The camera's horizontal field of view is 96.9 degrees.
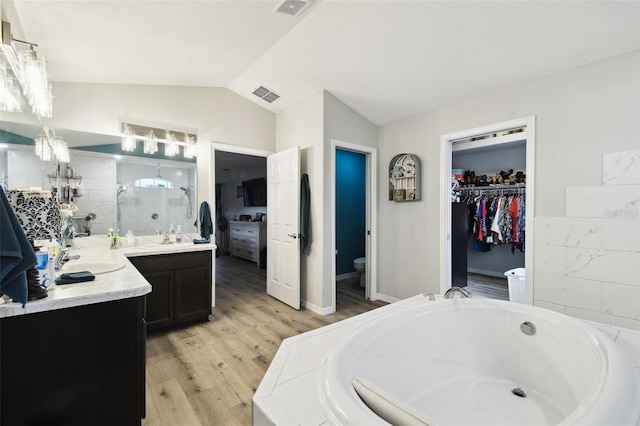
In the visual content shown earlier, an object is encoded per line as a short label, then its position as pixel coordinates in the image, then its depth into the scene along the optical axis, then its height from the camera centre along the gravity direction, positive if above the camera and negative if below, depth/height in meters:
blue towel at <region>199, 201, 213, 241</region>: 3.44 -0.16
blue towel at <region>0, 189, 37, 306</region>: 0.98 -0.17
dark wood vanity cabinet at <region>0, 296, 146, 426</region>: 1.17 -0.72
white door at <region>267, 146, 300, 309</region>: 3.46 -0.23
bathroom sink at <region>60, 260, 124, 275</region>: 1.91 -0.40
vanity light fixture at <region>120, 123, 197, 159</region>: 3.03 +0.78
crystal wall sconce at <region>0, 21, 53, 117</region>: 1.35 +0.70
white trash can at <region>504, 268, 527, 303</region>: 3.23 -0.91
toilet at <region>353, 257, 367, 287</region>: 4.22 -0.86
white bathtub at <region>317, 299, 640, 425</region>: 1.02 -0.80
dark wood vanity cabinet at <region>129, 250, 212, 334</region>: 2.69 -0.80
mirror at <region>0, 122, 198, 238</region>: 2.65 +0.22
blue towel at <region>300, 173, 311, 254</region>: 3.43 -0.04
